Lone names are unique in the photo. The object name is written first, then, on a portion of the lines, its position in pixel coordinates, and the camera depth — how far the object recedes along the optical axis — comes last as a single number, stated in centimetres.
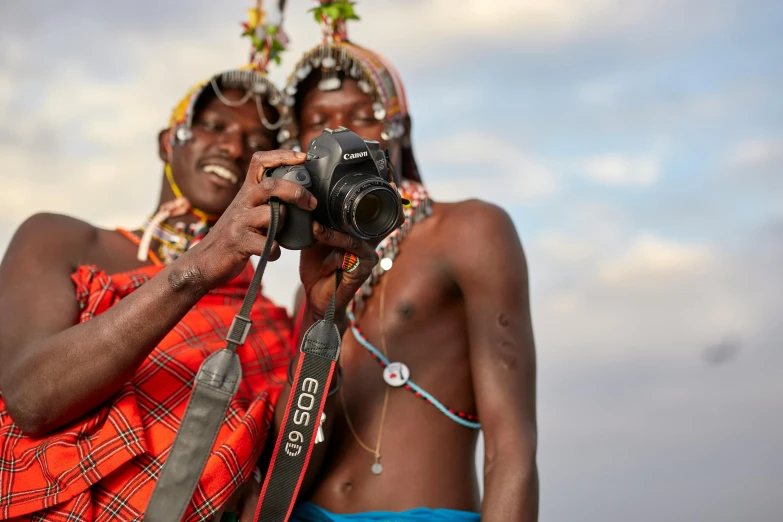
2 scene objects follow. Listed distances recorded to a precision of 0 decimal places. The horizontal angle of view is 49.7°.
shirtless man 263
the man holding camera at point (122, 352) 215
